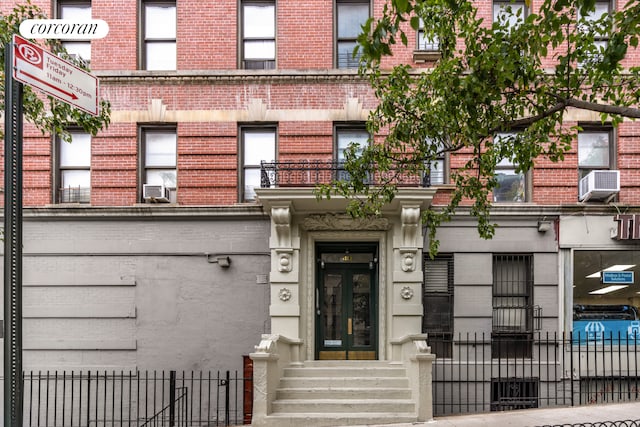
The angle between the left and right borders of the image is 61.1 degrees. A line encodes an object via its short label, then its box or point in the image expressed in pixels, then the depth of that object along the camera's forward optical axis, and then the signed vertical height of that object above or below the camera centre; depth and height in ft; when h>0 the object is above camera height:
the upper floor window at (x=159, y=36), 41.47 +16.27
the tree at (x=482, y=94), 21.70 +6.85
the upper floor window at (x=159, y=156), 41.12 +7.01
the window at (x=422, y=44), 40.37 +15.34
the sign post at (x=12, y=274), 10.99 -0.54
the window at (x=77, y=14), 41.73 +18.04
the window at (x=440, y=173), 40.83 +5.77
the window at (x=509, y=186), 40.65 +4.78
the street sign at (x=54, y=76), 11.51 +3.88
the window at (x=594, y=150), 40.68 +7.54
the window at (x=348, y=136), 41.11 +8.60
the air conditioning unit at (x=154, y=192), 38.78 +4.00
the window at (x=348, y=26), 41.34 +17.10
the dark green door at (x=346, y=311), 40.27 -4.65
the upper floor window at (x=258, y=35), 41.47 +16.38
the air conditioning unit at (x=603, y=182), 37.91 +4.76
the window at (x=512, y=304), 39.40 -4.01
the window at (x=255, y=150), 41.14 +7.51
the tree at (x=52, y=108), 25.03 +7.04
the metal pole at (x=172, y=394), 32.59 -8.99
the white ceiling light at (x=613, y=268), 39.88 -1.34
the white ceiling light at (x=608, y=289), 39.88 -2.86
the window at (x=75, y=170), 40.88 +5.88
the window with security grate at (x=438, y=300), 39.42 -3.73
